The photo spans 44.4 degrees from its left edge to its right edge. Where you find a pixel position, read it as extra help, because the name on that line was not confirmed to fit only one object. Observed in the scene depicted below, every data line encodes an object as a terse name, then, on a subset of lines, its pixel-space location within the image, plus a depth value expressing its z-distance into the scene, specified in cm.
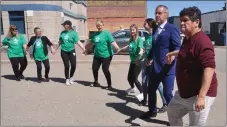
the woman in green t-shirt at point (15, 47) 796
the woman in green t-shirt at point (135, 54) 570
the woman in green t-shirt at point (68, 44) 734
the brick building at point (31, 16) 2086
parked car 1573
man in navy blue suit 434
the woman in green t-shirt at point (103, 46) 675
